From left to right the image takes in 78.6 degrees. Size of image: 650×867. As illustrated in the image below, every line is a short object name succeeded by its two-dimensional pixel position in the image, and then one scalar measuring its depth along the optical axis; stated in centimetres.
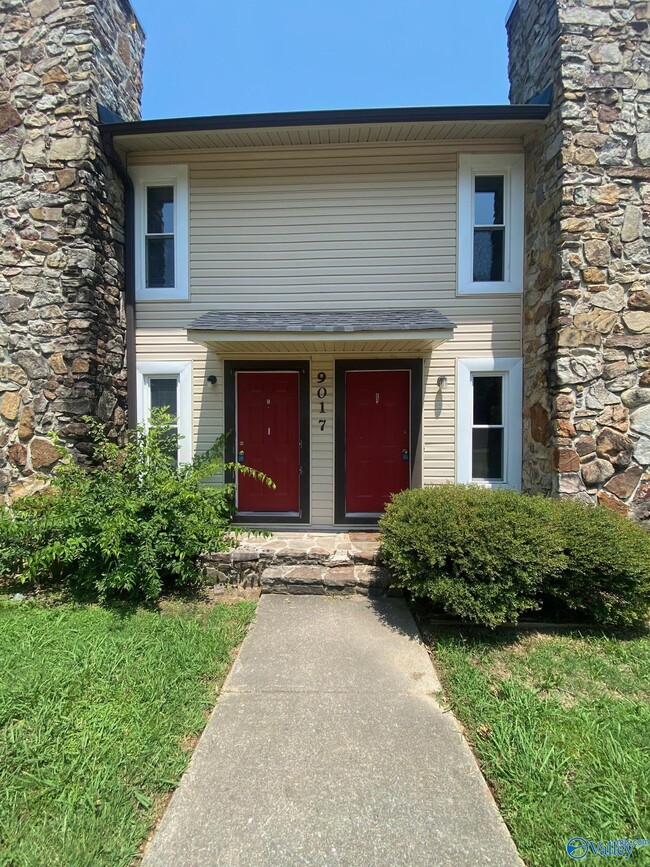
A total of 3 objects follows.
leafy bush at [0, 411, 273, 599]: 371
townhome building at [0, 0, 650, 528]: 448
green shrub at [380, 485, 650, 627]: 317
